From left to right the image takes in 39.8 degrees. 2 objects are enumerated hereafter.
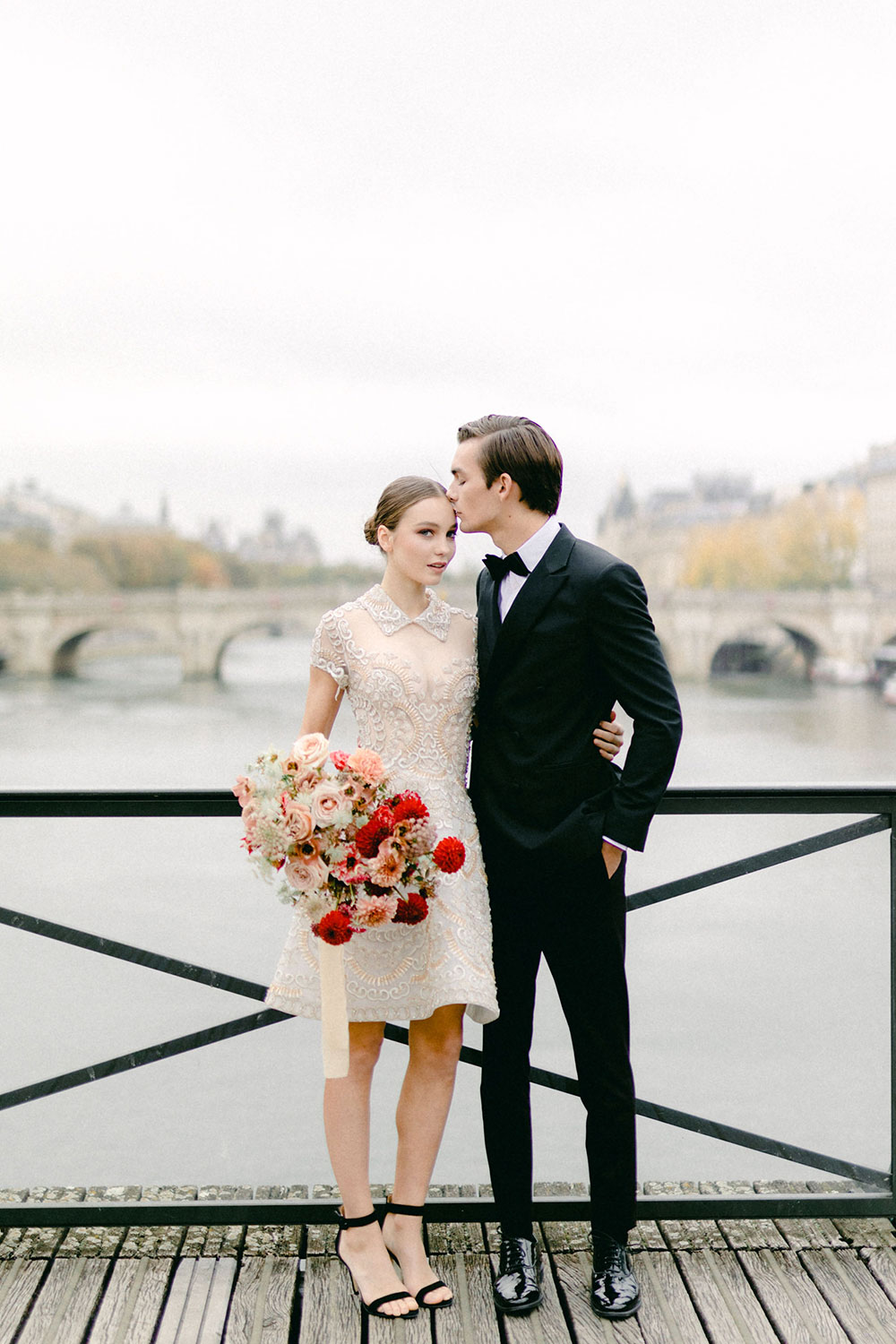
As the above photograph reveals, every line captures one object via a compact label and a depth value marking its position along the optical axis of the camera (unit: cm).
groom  212
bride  218
